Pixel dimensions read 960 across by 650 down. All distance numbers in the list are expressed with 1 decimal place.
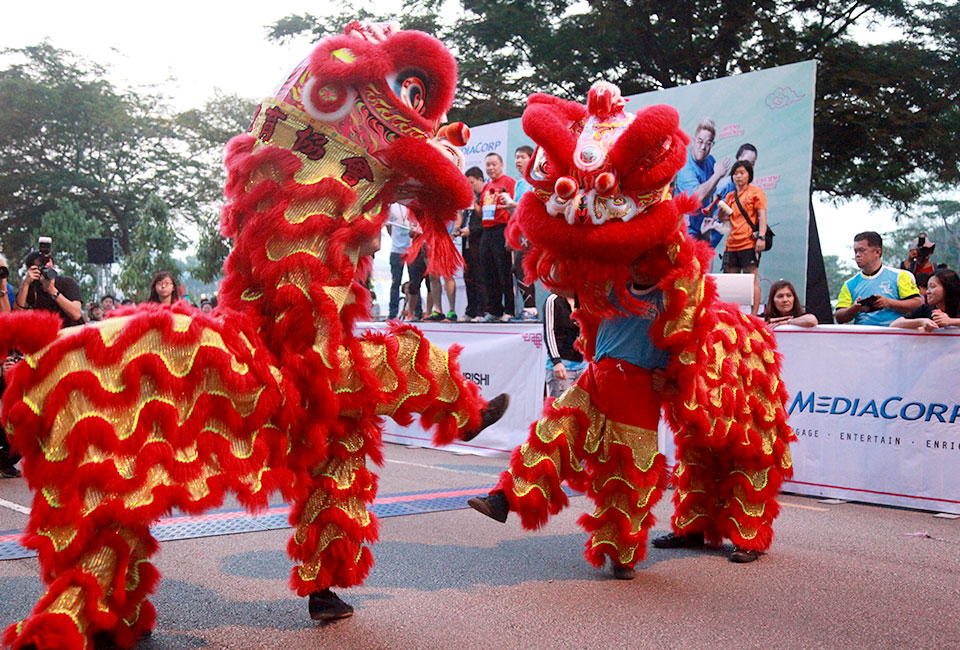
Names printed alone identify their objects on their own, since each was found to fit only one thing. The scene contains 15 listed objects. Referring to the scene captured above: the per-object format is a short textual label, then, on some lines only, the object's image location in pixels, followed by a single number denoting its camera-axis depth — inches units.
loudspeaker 657.0
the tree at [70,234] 1103.6
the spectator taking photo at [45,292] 248.8
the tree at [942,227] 879.1
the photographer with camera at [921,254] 327.6
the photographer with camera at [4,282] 236.5
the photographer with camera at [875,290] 255.3
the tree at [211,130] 1262.3
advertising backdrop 326.0
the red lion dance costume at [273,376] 95.3
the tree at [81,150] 1160.2
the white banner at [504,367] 308.7
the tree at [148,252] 1096.2
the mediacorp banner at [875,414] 222.8
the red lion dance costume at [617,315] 140.8
